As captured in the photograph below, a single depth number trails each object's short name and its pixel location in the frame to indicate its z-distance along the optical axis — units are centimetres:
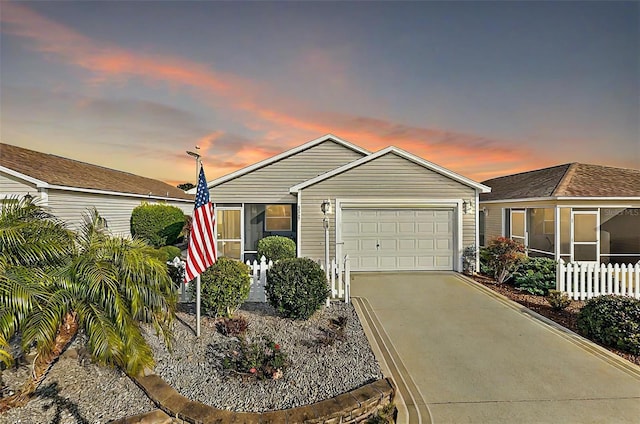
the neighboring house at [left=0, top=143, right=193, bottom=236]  1072
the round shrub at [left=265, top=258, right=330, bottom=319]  578
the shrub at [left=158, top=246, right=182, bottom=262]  1337
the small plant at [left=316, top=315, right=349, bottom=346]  487
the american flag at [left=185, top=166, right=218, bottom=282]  515
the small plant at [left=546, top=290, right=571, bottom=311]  688
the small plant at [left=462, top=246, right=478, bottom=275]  1039
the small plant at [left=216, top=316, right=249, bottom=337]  508
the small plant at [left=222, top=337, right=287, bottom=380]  383
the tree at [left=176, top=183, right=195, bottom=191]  5574
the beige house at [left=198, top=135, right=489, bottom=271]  1069
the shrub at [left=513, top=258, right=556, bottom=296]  843
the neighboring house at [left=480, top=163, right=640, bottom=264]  1048
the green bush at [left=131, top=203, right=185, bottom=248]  1559
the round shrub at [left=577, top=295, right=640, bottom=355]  501
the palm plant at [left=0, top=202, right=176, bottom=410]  336
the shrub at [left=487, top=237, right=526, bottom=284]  927
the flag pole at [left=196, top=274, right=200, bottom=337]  506
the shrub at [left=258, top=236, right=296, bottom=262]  1105
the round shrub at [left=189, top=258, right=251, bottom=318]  563
